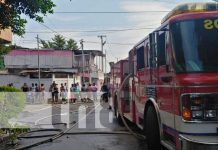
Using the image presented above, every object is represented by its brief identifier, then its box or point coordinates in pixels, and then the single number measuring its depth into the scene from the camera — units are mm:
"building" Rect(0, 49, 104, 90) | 27381
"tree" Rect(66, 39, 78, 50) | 58278
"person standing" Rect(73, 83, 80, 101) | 21826
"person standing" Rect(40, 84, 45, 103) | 21072
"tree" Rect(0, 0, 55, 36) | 6125
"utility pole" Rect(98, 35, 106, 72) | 48728
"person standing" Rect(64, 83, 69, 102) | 22088
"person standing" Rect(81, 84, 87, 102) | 22082
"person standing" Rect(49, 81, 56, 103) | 20667
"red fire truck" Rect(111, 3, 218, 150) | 3874
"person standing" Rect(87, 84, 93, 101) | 22256
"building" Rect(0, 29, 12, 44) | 13939
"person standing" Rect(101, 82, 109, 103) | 19339
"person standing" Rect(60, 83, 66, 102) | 21620
